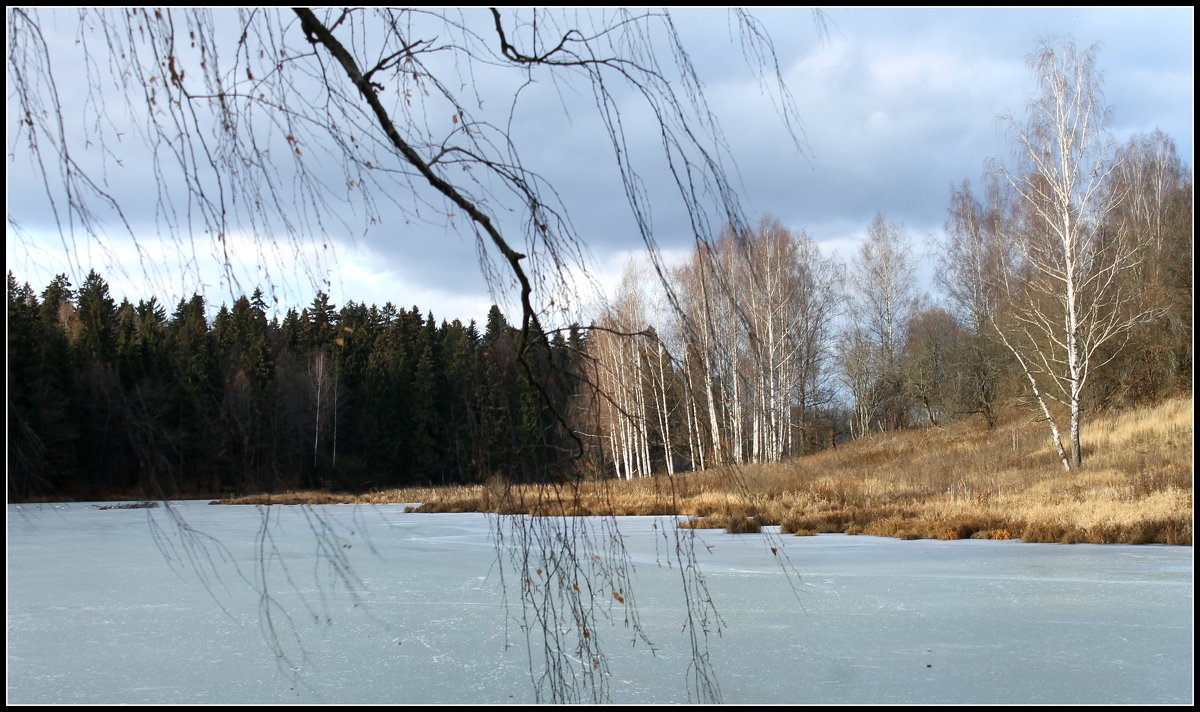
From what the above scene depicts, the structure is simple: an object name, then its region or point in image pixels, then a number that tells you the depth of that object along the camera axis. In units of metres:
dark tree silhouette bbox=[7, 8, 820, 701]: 1.45
